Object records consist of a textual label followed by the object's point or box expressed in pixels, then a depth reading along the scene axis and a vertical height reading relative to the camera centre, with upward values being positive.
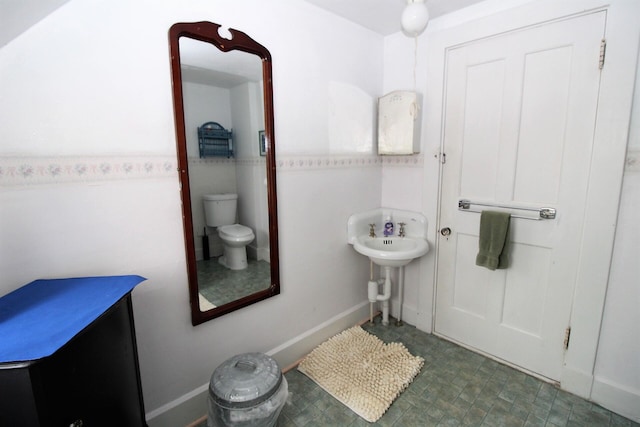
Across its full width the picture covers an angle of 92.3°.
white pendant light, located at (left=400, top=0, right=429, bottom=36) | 1.53 +0.72
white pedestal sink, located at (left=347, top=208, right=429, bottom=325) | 2.18 -0.56
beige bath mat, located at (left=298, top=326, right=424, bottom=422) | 1.70 -1.28
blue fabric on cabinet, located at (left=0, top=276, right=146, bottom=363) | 0.69 -0.40
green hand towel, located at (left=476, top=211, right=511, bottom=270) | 1.83 -0.47
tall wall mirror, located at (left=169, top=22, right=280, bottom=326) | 1.39 -0.01
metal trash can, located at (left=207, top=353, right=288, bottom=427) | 1.31 -0.99
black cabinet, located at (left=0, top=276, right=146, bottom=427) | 0.66 -0.54
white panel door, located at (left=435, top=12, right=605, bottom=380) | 1.61 -0.06
